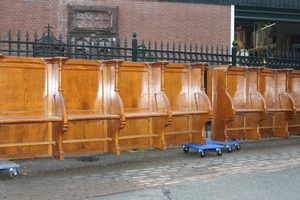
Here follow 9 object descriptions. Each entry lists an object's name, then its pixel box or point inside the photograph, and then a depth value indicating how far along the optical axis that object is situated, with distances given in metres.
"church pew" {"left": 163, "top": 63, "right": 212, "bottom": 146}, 8.96
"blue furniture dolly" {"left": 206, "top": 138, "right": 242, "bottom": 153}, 9.42
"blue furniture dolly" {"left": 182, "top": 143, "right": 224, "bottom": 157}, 8.84
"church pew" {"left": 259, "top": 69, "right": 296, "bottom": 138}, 10.99
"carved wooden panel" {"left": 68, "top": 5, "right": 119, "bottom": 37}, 16.48
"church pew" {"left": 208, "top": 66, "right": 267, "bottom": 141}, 9.66
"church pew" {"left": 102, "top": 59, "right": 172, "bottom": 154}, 8.33
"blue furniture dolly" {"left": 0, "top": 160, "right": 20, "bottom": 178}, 6.54
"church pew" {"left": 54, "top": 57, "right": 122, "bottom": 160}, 7.77
